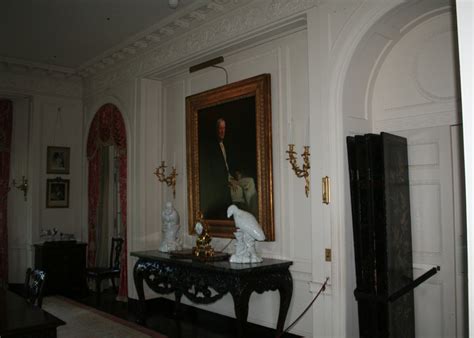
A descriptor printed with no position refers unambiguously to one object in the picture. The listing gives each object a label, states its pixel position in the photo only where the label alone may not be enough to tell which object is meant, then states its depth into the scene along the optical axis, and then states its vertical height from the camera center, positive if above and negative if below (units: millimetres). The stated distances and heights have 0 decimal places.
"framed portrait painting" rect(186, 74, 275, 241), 4770 +536
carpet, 4973 -1497
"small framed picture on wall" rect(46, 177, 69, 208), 7645 +149
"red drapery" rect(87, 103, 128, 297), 6578 +724
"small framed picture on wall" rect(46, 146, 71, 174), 7668 +722
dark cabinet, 7000 -1025
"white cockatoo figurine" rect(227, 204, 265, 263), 4305 -361
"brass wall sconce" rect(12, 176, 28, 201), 7547 +272
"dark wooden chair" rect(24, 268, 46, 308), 3402 -669
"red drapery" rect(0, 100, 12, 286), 7496 +525
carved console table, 4027 -789
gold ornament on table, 4789 -467
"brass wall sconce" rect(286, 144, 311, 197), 4180 +323
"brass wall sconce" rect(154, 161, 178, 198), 6109 +338
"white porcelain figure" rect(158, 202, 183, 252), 5395 -346
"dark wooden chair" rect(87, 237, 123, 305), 6508 -1046
